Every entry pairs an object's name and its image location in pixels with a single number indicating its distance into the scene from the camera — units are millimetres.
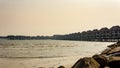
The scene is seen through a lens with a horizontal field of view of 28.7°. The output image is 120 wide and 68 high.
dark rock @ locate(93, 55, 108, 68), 11544
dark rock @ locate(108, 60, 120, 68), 11223
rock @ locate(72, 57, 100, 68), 9586
